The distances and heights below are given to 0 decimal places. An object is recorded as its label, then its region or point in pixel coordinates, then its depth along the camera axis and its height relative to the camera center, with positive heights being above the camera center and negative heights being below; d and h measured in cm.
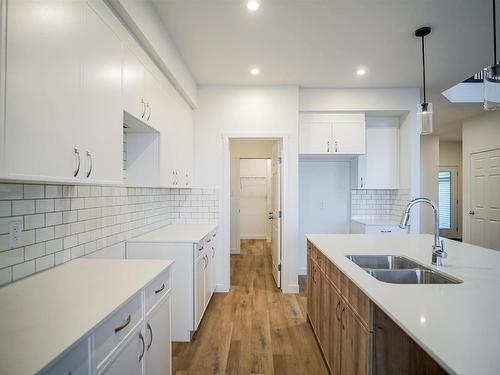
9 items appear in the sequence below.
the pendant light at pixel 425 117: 211 +62
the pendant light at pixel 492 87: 158 +67
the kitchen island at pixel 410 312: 80 -47
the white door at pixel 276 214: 350 -33
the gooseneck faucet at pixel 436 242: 161 -32
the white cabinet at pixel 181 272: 225 -72
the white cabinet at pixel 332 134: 361 +81
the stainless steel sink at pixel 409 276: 159 -55
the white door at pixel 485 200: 441 -14
